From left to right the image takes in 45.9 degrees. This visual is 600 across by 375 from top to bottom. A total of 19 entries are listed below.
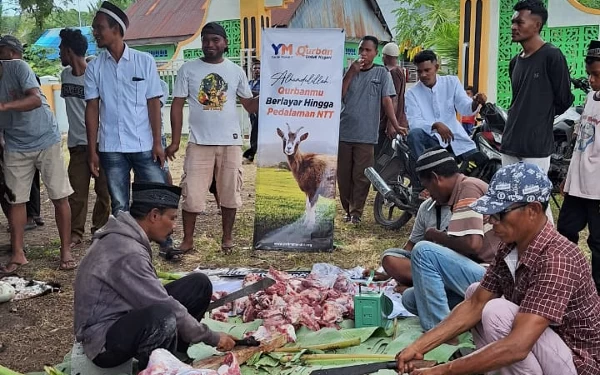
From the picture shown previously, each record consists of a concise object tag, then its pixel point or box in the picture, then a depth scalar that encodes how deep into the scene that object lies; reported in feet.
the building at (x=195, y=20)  87.86
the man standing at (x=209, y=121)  21.17
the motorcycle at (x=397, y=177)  24.38
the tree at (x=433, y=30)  52.39
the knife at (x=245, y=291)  15.33
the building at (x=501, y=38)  35.22
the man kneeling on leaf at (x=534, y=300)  9.36
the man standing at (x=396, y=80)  28.51
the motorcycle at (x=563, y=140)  28.86
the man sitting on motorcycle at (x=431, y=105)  23.80
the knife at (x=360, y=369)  10.68
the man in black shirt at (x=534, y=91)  18.26
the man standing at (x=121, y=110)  19.77
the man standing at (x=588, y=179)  16.47
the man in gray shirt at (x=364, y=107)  24.97
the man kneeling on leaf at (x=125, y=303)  11.12
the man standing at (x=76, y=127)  22.31
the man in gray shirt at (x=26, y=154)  20.01
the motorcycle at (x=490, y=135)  26.45
